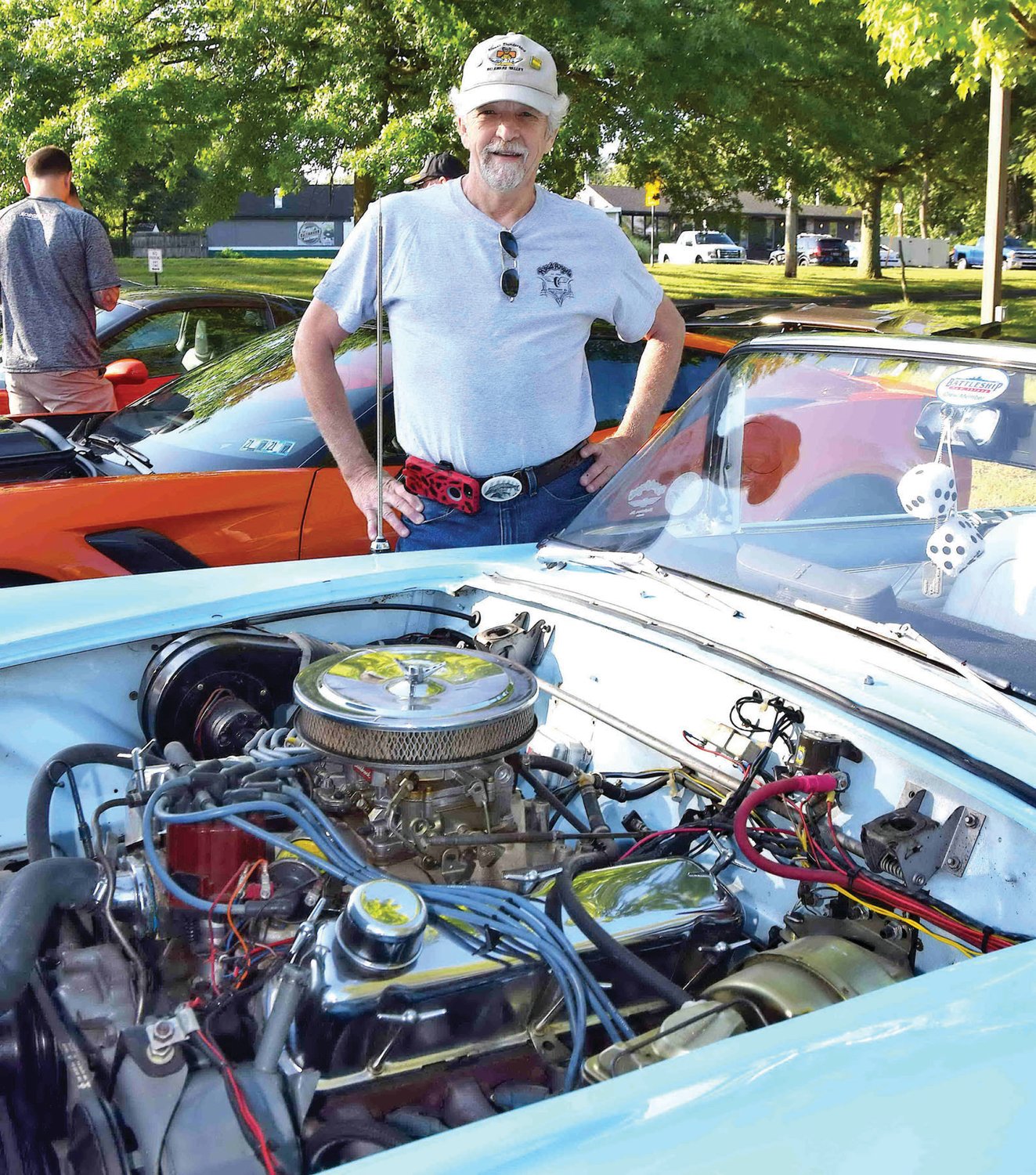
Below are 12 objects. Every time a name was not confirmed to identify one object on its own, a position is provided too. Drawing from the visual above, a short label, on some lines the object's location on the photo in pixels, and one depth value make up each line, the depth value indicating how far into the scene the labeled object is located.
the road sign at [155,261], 13.30
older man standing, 3.33
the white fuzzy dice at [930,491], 2.47
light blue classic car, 1.43
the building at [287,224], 52.41
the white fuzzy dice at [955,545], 2.36
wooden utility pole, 9.93
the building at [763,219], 63.56
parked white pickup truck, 53.12
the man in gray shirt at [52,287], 6.36
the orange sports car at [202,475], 4.19
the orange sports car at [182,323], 7.24
